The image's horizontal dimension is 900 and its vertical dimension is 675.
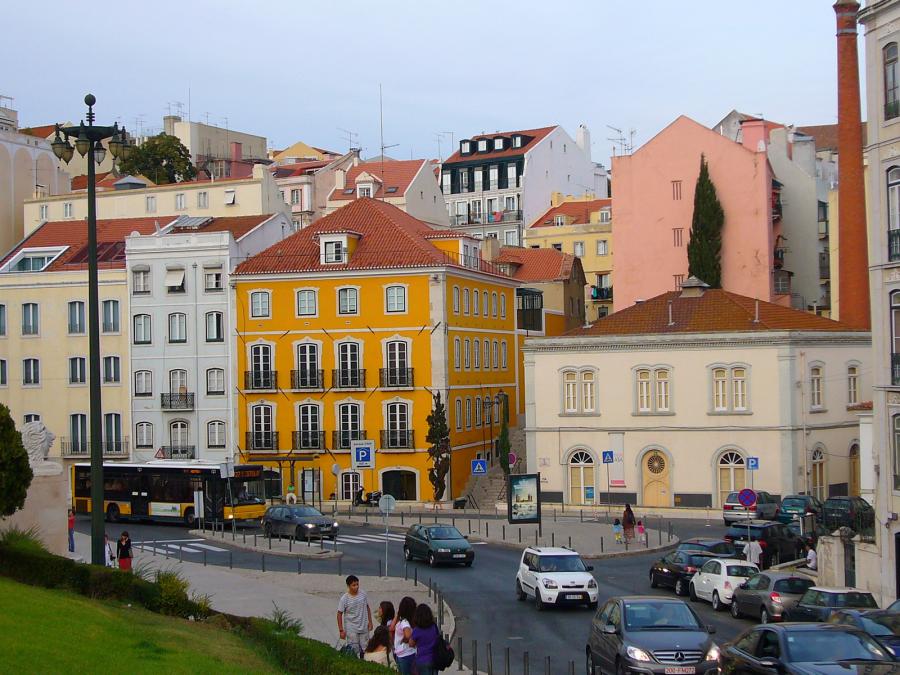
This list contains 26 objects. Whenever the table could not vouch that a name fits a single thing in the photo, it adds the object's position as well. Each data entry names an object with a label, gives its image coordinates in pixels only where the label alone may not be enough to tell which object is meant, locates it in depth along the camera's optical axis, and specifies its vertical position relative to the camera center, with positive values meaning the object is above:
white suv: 30.33 -4.96
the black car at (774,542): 38.97 -5.29
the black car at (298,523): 45.66 -5.12
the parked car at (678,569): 33.38 -5.26
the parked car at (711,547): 34.58 -4.82
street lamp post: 21.69 +2.01
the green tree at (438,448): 61.22 -3.13
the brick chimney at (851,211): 64.50 +9.05
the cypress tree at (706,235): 73.38 +8.99
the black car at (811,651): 16.72 -3.94
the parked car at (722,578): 30.69 -5.10
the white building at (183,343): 66.12 +2.74
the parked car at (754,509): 49.12 -5.35
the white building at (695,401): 54.53 -0.92
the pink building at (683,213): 74.31 +10.67
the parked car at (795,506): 47.25 -5.14
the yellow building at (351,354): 63.41 +1.85
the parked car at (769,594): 27.30 -4.99
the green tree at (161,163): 103.38 +19.80
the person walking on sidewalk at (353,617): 18.95 -3.61
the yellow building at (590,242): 96.44 +11.71
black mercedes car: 19.48 -4.31
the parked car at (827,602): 25.08 -4.71
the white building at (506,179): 109.44 +19.46
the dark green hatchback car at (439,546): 39.12 -5.23
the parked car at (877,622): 20.55 -4.37
